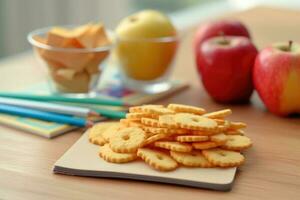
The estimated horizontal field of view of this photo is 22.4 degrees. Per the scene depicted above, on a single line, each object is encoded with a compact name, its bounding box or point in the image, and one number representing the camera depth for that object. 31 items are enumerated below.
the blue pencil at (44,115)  0.75
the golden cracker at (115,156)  0.65
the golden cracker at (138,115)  0.69
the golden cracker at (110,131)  0.69
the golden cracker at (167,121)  0.66
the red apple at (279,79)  0.77
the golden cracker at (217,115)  0.70
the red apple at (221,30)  0.89
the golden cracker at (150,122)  0.67
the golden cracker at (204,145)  0.65
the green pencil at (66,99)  0.80
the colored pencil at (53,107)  0.77
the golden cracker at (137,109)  0.70
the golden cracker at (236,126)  0.70
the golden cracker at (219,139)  0.66
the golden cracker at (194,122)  0.65
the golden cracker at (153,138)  0.66
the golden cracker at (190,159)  0.64
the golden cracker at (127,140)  0.65
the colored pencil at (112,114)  0.77
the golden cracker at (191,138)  0.65
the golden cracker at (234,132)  0.70
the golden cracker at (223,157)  0.64
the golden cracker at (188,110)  0.70
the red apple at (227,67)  0.82
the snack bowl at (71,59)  0.82
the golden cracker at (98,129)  0.71
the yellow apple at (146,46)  0.88
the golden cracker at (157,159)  0.63
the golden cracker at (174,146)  0.65
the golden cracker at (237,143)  0.67
